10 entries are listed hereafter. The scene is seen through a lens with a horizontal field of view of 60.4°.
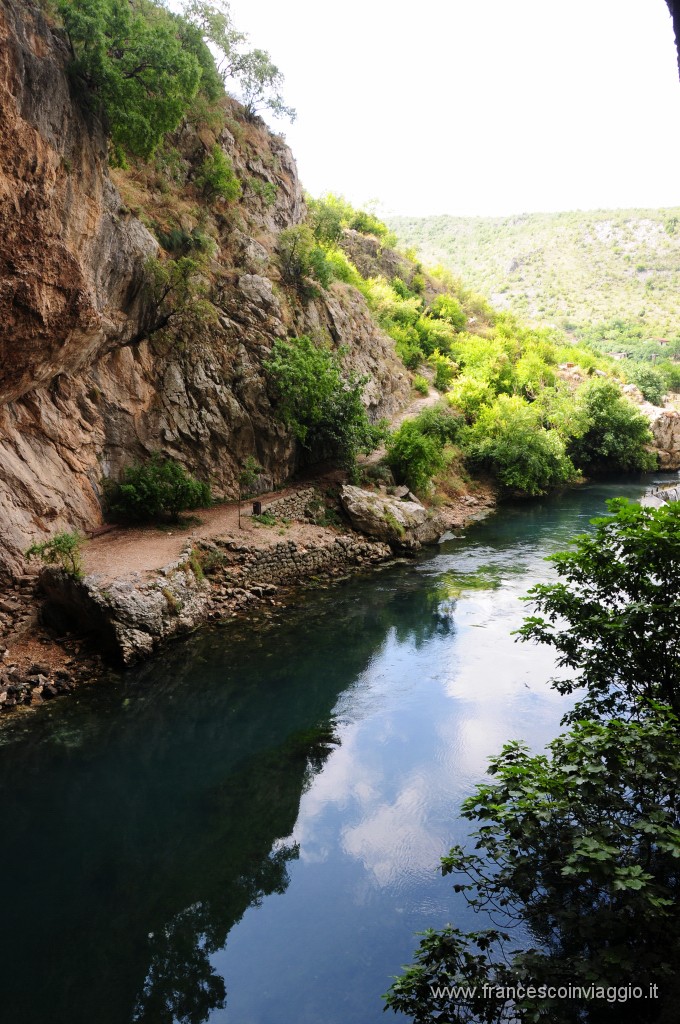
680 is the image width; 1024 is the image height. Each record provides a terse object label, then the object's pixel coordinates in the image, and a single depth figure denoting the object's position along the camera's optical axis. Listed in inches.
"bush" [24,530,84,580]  468.1
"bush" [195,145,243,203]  807.7
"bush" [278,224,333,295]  916.6
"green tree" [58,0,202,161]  454.0
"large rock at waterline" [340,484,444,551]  738.2
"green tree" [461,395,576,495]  1066.7
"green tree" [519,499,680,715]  215.2
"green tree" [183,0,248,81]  836.4
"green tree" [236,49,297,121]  953.5
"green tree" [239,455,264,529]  742.5
